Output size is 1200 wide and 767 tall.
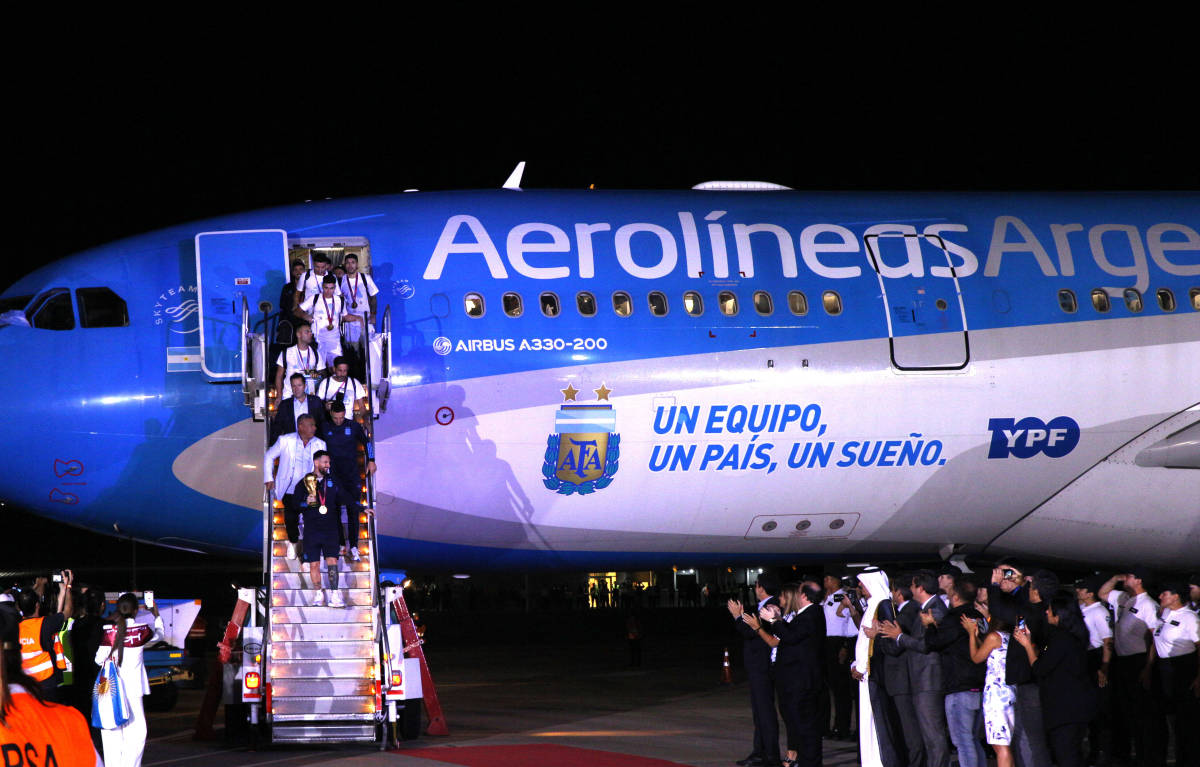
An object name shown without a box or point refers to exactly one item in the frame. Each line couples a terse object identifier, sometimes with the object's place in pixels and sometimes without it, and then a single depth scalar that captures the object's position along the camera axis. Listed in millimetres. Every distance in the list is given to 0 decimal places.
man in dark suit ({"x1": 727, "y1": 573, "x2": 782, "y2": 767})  11945
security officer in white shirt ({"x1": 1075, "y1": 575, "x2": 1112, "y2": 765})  12477
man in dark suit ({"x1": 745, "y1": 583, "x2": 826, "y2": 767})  11422
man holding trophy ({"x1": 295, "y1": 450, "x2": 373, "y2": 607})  13297
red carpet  11781
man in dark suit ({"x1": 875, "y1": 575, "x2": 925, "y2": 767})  10734
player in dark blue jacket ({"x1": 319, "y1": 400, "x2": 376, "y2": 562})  13500
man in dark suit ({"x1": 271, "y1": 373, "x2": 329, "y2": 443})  13625
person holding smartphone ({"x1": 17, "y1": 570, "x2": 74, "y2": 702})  9909
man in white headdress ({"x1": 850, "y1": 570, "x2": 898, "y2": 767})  11094
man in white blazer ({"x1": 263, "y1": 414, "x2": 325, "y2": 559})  13297
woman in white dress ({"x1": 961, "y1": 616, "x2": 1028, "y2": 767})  10102
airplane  14867
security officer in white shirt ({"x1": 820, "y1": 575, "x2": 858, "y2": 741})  13992
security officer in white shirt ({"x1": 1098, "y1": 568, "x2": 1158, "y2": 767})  12055
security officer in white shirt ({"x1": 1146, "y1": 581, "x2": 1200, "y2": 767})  11703
